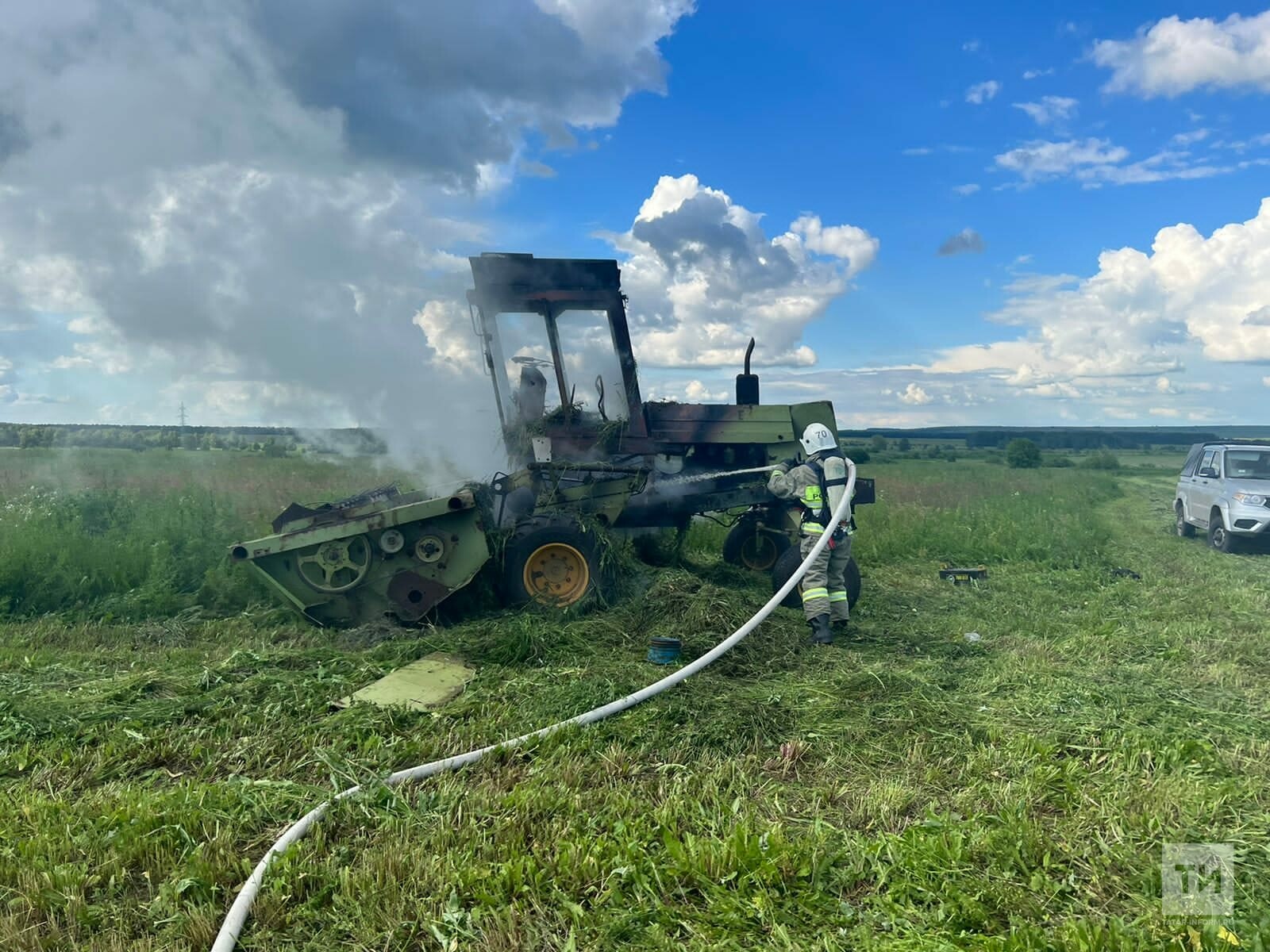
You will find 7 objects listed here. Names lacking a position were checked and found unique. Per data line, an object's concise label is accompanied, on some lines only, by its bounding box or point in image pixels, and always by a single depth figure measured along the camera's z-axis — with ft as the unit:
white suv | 42.37
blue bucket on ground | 19.21
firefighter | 22.48
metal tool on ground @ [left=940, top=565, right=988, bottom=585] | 33.27
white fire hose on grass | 9.24
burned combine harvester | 22.76
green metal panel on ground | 16.11
